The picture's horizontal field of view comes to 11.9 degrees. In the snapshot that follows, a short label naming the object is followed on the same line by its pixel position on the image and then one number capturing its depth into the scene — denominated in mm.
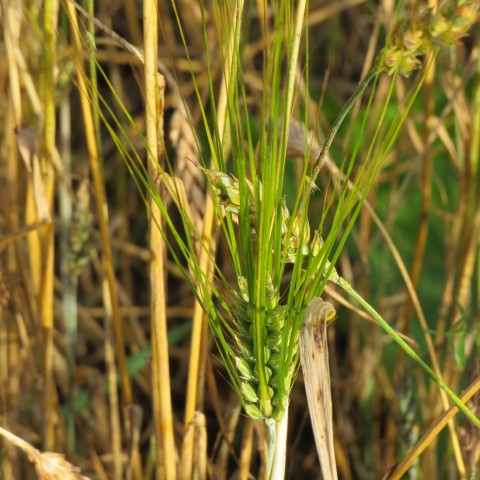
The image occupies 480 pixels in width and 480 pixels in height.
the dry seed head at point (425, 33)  634
